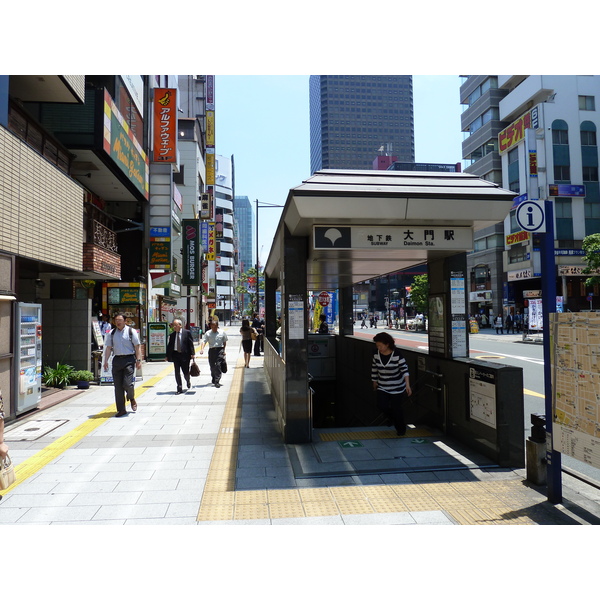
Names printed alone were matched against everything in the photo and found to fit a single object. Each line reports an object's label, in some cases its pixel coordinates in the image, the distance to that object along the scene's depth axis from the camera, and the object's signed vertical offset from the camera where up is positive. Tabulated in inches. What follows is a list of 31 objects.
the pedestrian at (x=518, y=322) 1710.3 -22.3
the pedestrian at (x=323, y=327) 612.7 -12.4
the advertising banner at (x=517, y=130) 1798.7 +747.9
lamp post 1134.7 +277.3
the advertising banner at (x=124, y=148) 517.7 +213.3
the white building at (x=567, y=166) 1760.6 +573.4
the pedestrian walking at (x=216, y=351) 456.4 -31.8
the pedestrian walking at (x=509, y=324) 1633.5 -30.0
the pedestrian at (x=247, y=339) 631.2 -28.1
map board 152.2 -23.6
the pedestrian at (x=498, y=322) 1601.3 -20.3
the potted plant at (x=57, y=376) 428.5 -51.4
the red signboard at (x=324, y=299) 955.3 +38.1
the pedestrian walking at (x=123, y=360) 322.0 -27.9
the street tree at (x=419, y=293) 1939.3 +100.1
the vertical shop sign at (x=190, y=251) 957.8 +137.8
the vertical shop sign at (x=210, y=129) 1967.5 +794.5
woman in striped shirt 259.6 -34.7
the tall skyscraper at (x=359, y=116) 7012.8 +3019.2
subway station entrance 213.5 +31.5
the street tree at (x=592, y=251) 1213.3 +167.5
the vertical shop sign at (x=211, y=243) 1754.8 +287.7
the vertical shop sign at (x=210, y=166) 2001.7 +657.9
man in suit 413.1 -27.0
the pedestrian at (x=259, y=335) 833.5 -31.1
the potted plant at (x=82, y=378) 440.9 -56.1
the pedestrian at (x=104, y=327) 506.9 -8.6
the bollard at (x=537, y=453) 184.4 -54.1
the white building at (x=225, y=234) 3528.5 +652.4
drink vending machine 314.8 -25.4
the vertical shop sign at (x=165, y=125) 741.9 +308.6
